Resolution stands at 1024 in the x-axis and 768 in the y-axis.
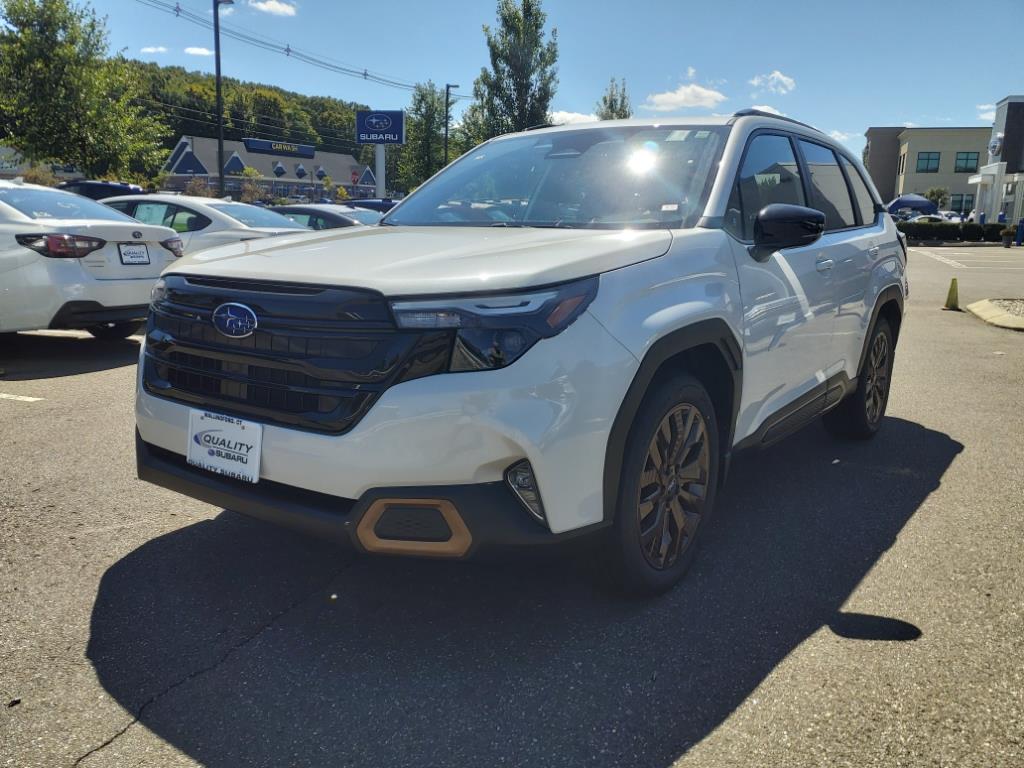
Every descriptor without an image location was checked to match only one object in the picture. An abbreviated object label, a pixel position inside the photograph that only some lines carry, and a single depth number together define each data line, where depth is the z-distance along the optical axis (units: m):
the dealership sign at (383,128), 35.22
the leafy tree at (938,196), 73.56
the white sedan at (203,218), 9.87
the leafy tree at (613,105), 51.31
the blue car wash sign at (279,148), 88.81
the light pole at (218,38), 25.50
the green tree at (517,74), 40.41
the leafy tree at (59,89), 24.00
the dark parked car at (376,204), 18.45
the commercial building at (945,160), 76.50
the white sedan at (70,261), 6.80
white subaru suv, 2.40
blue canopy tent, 51.25
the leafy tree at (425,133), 50.84
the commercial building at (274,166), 74.38
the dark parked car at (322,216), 11.93
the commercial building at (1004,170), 55.00
